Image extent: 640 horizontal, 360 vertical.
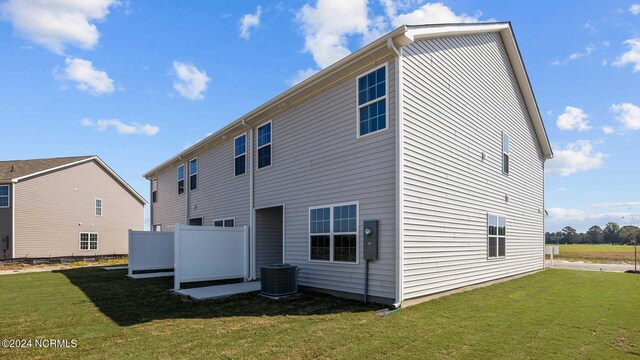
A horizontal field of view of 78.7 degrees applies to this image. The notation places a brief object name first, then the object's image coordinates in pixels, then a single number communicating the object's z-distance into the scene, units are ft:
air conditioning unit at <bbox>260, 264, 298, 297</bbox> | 30.30
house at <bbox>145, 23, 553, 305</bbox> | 26.86
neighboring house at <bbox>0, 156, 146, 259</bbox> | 77.66
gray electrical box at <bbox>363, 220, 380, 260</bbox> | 26.61
